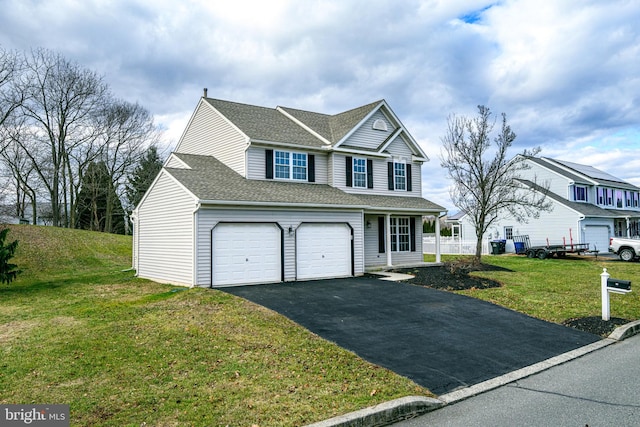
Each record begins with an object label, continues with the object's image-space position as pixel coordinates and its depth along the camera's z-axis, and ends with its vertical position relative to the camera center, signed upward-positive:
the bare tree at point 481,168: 23.39 +3.62
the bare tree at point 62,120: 32.06 +9.29
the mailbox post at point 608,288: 10.44 -1.39
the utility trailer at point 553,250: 27.92 -1.18
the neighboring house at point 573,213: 32.41 +1.51
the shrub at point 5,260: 15.05 -0.68
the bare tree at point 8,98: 24.03 +9.21
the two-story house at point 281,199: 14.77 +1.48
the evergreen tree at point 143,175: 39.75 +6.00
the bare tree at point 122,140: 36.31 +8.61
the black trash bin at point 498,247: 32.34 -1.03
